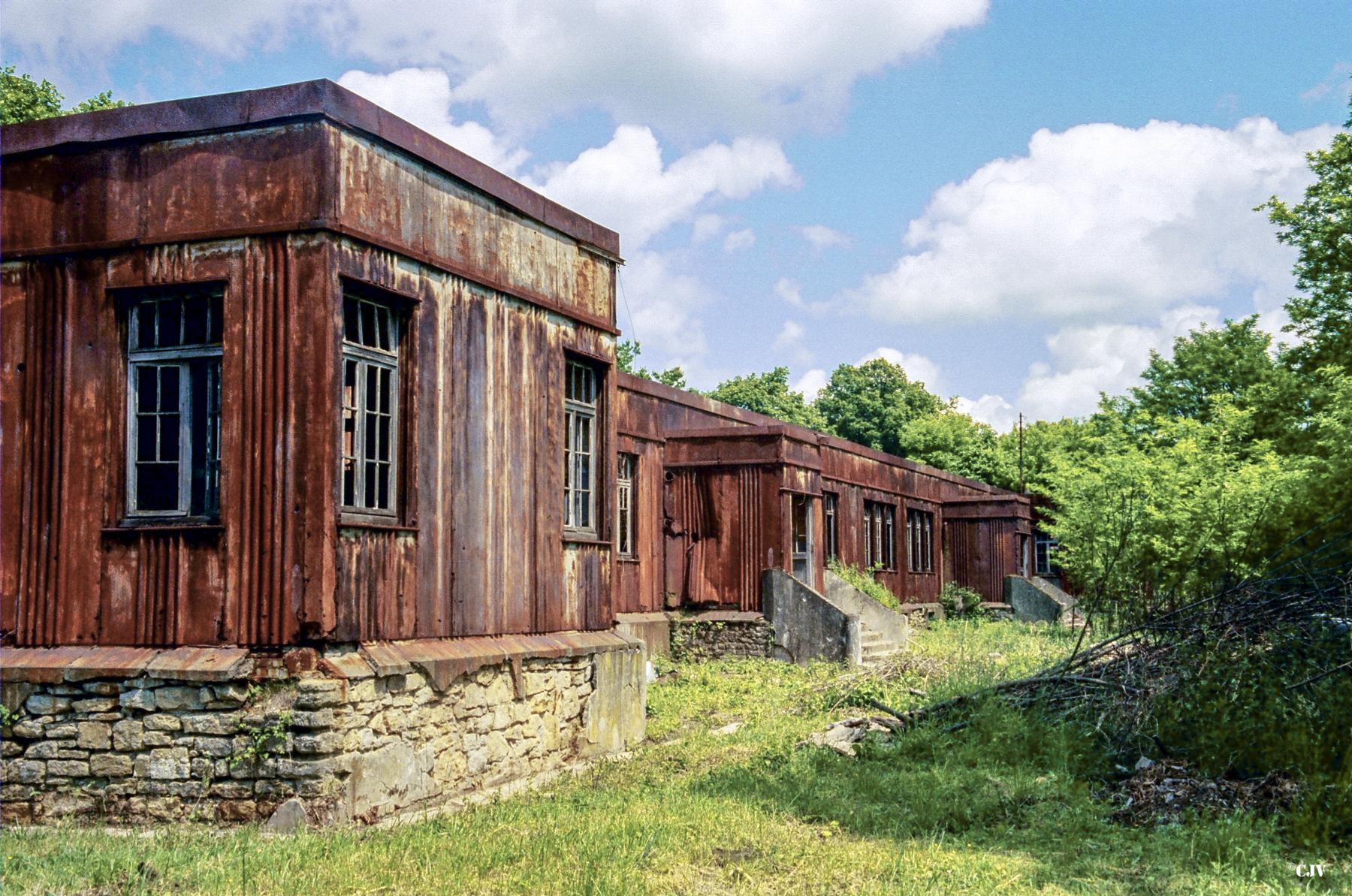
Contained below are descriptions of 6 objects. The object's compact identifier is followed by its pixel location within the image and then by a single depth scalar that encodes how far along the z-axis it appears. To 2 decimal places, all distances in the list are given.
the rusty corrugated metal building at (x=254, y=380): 8.62
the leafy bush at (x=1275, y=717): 8.31
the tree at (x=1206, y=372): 38.41
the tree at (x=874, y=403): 52.78
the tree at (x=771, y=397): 49.38
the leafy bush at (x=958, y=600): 32.06
